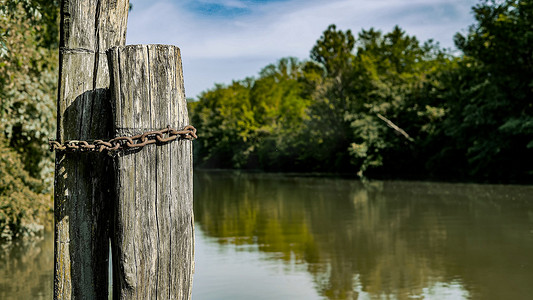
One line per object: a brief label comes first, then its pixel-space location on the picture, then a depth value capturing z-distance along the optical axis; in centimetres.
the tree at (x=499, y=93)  2719
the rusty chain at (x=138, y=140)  201
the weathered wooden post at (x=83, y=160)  220
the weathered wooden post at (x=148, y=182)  202
